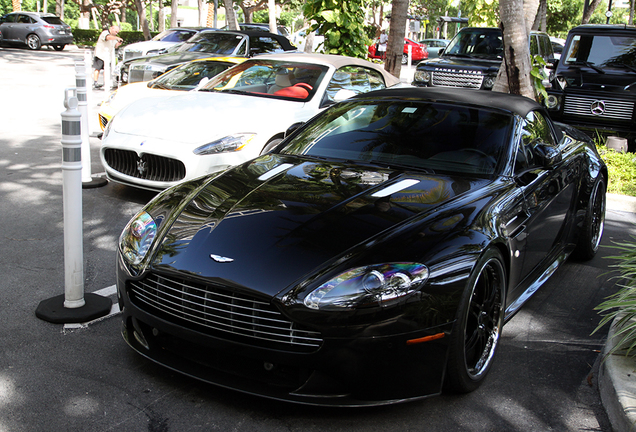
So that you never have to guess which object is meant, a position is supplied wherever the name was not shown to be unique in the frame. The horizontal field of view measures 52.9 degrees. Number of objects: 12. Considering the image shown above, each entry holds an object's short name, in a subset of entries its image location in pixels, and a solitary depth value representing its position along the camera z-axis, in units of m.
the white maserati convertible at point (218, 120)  6.12
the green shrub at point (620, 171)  8.11
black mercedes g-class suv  10.44
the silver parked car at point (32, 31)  30.95
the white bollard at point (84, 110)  5.80
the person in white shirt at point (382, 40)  27.17
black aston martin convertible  2.75
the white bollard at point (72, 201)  3.65
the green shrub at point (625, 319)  3.38
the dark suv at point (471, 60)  12.78
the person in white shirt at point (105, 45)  14.91
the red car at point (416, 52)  36.06
